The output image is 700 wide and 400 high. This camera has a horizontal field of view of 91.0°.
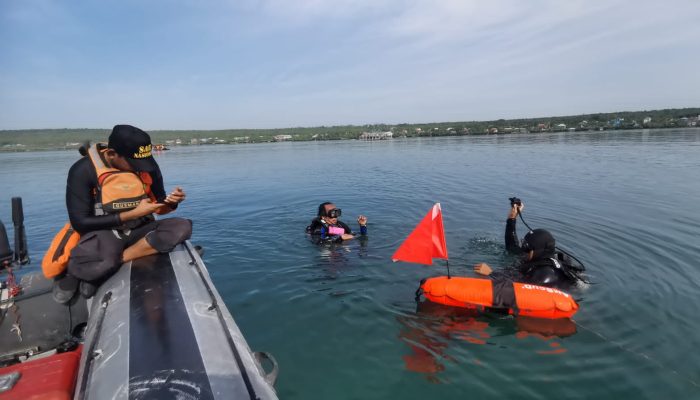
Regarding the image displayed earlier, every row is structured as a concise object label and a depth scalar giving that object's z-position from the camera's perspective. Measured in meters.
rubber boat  2.12
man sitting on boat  3.47
